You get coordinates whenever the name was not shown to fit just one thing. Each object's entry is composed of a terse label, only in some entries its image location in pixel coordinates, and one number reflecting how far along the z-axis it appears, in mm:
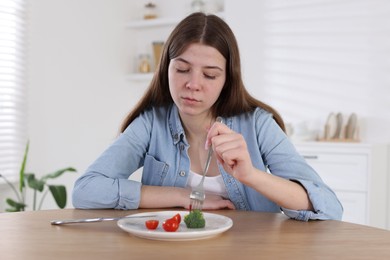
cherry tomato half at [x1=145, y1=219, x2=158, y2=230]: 1226
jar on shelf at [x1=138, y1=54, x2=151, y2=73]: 4605
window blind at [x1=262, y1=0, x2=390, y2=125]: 3873
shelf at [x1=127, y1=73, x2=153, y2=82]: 4500
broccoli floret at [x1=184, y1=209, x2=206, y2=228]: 1243
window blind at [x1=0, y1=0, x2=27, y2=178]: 3471
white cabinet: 3475
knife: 1334
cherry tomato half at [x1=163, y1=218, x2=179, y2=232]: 1212
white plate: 1143
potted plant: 3176
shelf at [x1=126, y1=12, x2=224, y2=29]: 4434
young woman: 1463
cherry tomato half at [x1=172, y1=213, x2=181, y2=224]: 1237
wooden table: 1059
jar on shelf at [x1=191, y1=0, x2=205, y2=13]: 4355
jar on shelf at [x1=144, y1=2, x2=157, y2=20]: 4641
